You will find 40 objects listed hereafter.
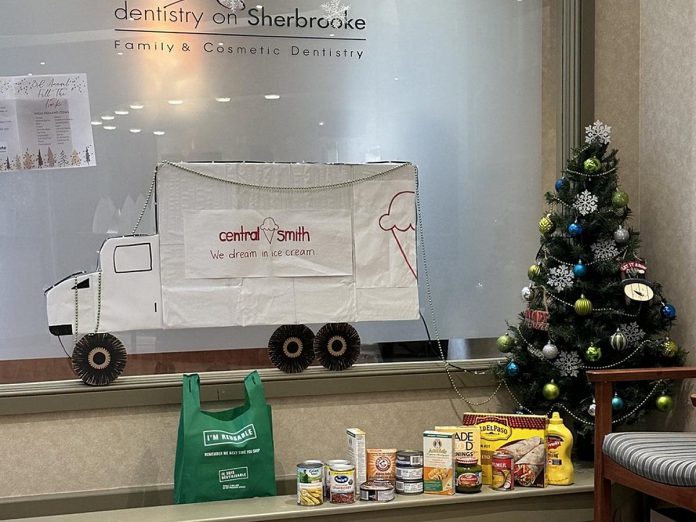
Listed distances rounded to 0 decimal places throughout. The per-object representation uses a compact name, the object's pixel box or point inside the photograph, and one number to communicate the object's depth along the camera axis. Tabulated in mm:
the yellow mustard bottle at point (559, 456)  3256
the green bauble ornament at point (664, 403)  3344
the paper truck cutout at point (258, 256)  3271
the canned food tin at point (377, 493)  3068
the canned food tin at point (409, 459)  3143
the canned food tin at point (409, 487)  3137
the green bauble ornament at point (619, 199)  3404
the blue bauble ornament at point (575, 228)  3363
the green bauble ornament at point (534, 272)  3463
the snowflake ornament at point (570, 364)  3361
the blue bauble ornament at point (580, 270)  3354
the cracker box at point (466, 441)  3225
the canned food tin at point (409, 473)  3137
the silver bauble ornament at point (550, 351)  3338
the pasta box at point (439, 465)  3146
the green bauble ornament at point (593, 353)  3301
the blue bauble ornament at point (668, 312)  3361
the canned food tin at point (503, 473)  3199
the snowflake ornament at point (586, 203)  3381
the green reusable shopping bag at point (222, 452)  3049
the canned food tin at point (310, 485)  3020
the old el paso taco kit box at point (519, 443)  3246
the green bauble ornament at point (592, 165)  3396
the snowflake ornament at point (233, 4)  3432
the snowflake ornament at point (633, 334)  3361
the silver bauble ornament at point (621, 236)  3377
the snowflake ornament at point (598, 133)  3455
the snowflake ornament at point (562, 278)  3375
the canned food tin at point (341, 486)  3041
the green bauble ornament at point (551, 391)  3361
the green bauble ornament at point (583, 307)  3309
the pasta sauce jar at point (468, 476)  3146
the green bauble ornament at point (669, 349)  3352
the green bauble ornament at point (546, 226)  3465
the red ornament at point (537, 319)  3402
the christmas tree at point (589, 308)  3357
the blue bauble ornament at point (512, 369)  3432
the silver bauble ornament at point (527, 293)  3451
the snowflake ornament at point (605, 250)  3400
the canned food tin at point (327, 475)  3082
